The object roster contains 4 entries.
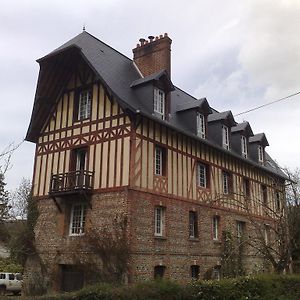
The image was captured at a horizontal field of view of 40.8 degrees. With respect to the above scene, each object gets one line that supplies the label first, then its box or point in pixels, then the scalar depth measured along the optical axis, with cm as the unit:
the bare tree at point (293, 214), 1802
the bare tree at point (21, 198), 2907
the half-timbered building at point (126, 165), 1578
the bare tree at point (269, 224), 1560
